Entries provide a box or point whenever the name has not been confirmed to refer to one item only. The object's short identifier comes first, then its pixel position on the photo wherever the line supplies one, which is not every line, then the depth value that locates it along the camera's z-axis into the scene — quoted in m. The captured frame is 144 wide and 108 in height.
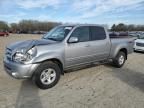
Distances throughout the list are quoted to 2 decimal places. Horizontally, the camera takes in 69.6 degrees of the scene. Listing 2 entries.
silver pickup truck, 2.90
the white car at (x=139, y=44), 7.90
